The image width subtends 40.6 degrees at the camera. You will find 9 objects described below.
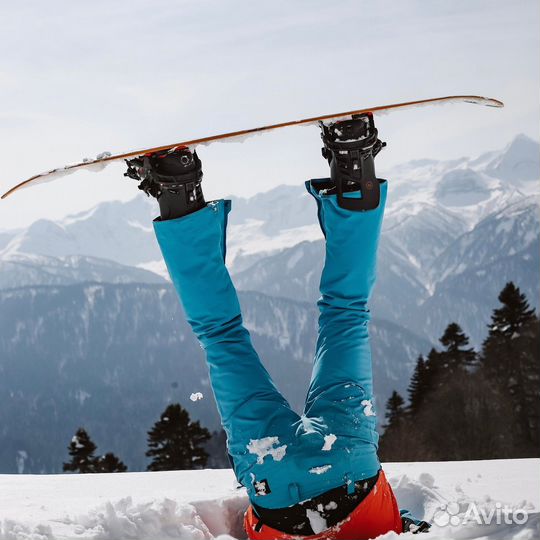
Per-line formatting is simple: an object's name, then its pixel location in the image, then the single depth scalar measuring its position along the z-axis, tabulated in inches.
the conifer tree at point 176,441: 1494.8
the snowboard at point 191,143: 127.1
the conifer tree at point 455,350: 1722.4
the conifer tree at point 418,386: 1711.4
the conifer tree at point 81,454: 1472.7
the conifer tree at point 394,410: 1777.8
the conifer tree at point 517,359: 1527.2
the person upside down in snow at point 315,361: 119.8
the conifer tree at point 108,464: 1461.6
